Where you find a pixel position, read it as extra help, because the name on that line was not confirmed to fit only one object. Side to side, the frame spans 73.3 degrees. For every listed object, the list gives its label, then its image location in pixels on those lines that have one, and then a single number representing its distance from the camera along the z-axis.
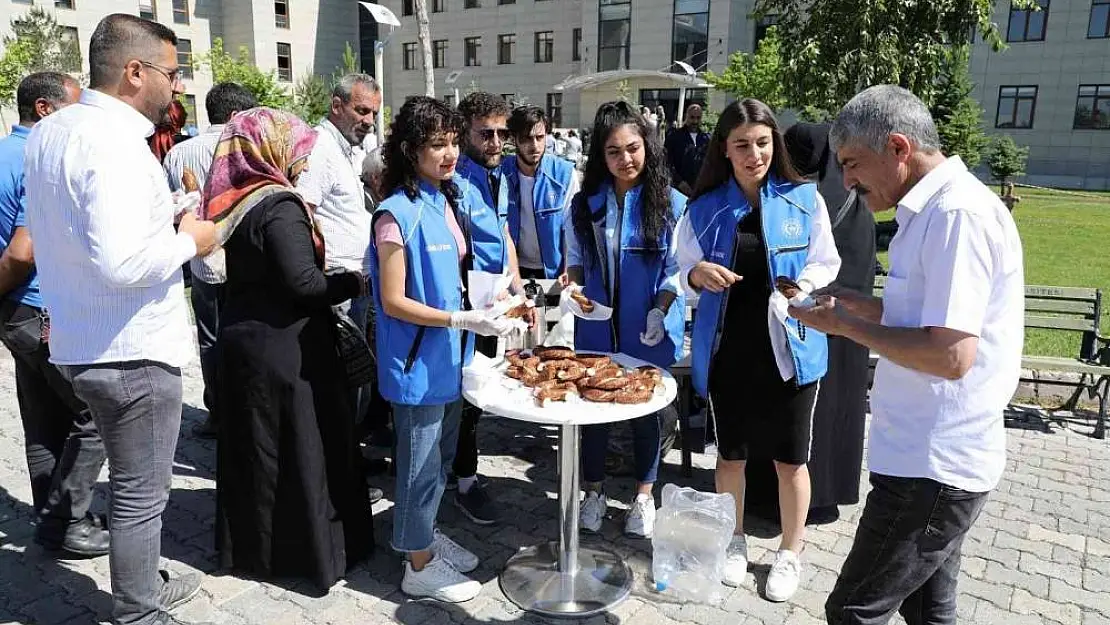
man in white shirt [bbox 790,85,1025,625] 1.80
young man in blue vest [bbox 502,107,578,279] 4.68
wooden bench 5.10
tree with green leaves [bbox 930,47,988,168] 22.11
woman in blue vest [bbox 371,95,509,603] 2.80
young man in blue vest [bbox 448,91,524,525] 3.93
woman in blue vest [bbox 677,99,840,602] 3.04
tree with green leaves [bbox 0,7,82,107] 27.53
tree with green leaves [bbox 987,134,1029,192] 26.44
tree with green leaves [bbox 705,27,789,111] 24.59
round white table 2.68
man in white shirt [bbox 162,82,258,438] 4.27
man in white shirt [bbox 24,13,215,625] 2.25
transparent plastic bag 3.17
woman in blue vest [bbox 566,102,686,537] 3.51
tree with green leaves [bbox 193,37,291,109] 37.17
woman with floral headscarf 2.80
